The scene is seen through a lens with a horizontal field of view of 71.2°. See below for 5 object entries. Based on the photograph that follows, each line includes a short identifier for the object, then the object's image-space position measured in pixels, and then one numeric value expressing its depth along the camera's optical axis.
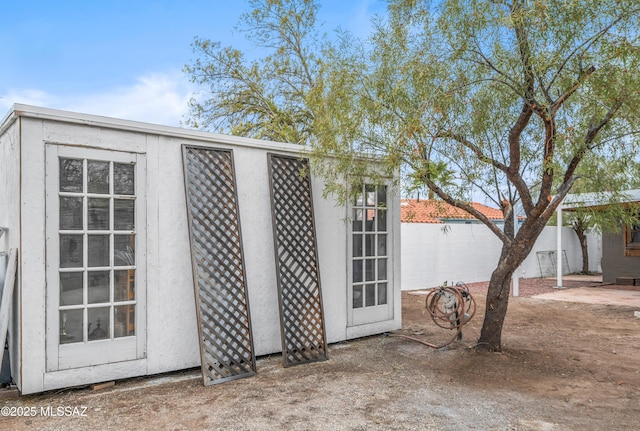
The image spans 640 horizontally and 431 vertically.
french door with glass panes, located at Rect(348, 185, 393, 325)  6.22
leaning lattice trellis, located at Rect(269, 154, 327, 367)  5.30
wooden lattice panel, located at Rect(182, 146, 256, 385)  4.71
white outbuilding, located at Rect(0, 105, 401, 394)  4.09
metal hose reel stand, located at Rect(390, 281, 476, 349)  5.66
